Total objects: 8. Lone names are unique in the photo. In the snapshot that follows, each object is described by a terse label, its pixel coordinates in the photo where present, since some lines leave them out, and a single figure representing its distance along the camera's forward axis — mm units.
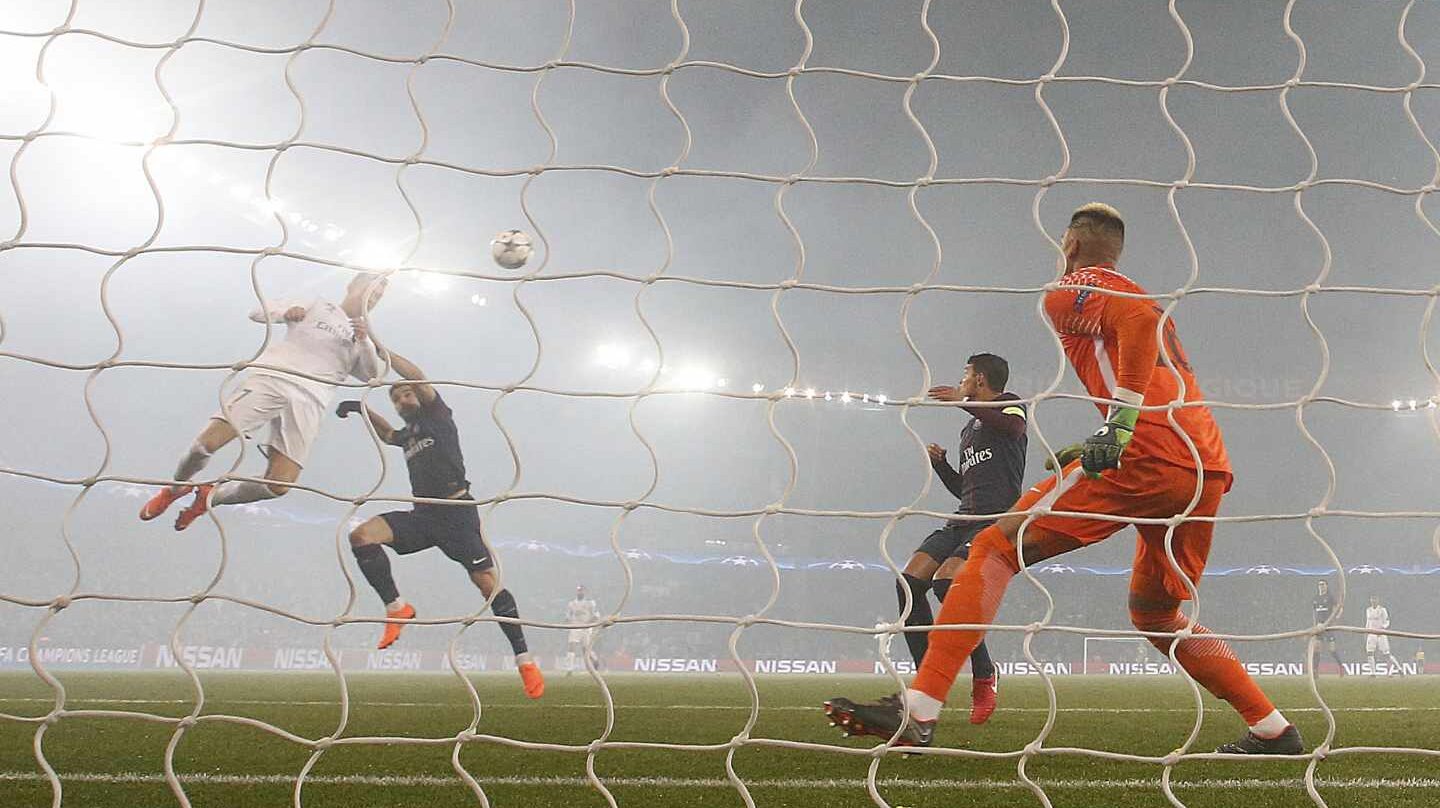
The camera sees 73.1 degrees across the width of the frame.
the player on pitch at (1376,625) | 13800
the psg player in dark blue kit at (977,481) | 3574
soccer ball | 4727
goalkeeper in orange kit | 2488
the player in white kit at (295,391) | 4594
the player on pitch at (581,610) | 12684
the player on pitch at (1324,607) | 10430
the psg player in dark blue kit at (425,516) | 4316
